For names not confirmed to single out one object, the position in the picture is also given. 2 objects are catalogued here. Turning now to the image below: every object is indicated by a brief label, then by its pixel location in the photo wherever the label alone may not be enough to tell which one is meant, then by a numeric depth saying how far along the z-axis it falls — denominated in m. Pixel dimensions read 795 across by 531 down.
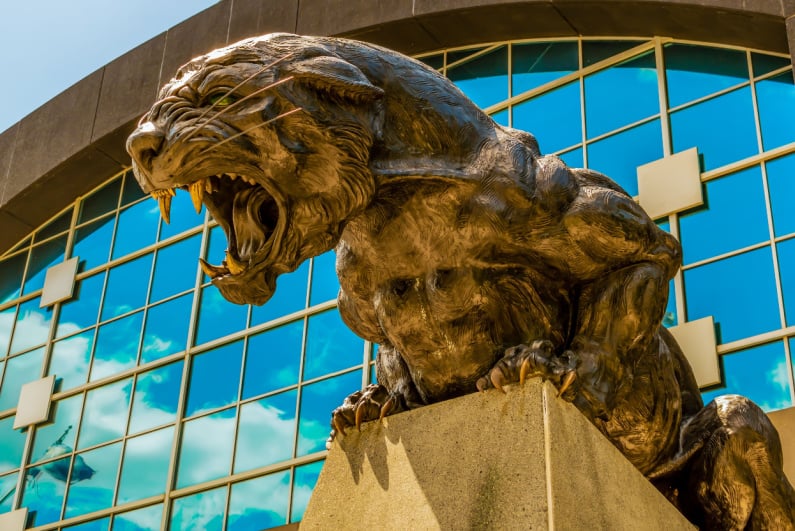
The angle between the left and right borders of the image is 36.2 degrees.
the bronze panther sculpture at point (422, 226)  5.12
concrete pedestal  4.68
